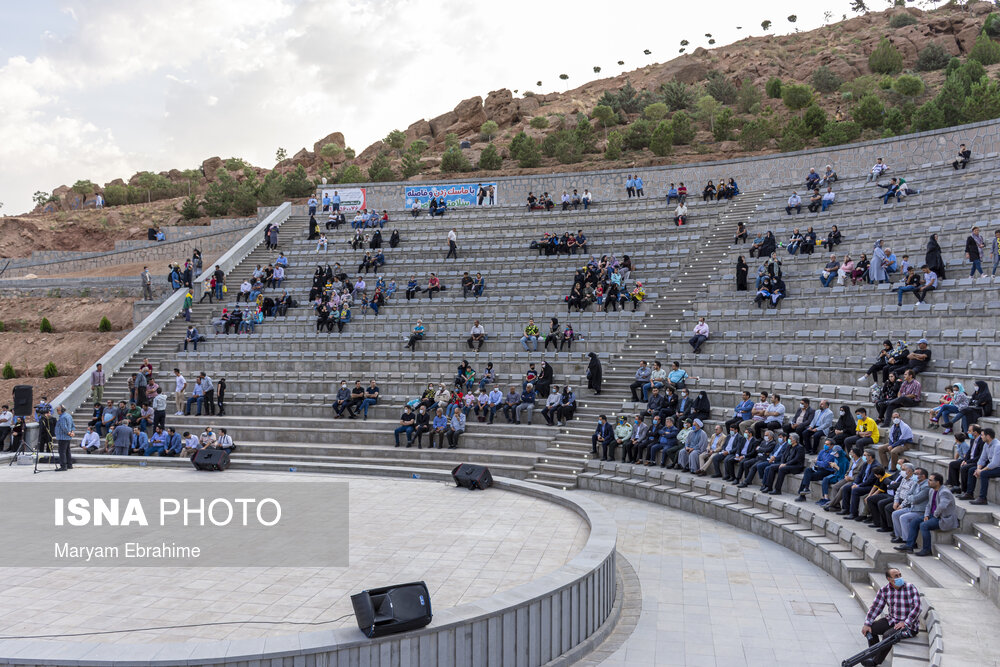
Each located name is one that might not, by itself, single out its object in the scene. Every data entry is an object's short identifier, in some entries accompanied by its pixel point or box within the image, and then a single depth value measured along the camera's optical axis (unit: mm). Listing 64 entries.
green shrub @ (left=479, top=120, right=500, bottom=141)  64250
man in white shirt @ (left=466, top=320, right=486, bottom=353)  23125
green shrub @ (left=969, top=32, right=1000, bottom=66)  52888
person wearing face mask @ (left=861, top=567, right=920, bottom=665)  7703
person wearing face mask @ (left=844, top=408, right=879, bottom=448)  12781
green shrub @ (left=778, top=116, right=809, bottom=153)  38531
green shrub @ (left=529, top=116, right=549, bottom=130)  60966
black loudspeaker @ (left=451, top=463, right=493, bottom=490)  13867
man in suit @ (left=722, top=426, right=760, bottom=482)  14477
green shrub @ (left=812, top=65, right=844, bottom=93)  59100
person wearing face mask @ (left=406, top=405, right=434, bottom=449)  18984
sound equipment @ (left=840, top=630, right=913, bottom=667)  7594
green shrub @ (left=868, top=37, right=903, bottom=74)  59531
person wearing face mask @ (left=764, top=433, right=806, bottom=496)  13453
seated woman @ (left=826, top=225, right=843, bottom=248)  22700
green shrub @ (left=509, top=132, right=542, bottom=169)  43781
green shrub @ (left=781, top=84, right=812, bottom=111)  50375
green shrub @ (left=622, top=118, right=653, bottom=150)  44938
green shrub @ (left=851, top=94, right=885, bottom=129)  39719
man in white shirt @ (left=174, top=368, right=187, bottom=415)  21750
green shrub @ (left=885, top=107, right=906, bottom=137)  38875
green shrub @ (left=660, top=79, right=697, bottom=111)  61000
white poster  37219
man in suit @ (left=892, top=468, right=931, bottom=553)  10016
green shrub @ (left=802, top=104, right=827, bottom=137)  39906
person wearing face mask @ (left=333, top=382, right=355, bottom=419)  20984
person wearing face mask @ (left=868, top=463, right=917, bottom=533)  10328
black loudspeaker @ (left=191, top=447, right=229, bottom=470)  16109
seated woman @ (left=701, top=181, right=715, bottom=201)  30906
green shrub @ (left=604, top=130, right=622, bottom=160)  43375
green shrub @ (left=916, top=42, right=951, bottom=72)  57938
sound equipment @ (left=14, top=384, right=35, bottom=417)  18594
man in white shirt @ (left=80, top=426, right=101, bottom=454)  19312
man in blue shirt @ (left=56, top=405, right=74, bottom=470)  16547
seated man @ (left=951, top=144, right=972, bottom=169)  24422
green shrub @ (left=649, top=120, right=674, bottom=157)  41750
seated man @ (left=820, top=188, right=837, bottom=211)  25828
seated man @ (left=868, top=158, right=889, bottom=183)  26516
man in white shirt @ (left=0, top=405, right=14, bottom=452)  19817
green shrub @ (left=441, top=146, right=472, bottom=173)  46000
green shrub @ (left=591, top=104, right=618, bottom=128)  56469
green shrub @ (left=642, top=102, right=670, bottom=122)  55750
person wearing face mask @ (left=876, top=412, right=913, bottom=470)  12375
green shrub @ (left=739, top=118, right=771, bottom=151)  40062
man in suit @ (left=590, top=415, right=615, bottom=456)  17094
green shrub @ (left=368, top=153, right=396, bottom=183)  46500
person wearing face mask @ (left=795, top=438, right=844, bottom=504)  12719
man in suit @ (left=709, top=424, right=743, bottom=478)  14883
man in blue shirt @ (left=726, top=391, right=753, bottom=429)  15945
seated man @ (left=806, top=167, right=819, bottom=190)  27655
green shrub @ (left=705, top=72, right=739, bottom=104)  62062
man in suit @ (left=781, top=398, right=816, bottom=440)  14406
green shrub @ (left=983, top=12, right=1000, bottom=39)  59094
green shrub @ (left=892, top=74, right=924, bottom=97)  49419
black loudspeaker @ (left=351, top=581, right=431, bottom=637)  6598
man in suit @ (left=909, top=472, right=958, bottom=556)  9844
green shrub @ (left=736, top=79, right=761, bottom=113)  56938
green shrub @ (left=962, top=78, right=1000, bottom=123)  35844
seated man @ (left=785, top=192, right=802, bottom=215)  26547
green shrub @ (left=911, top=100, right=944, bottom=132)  36406
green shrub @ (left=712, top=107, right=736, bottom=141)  44469
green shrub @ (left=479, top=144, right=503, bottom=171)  45125
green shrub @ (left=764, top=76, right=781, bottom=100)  58969
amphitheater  7727
